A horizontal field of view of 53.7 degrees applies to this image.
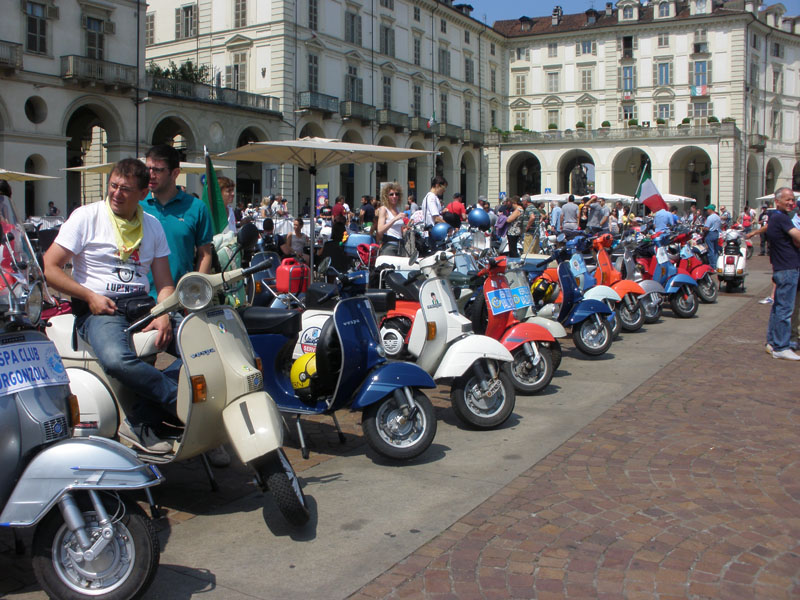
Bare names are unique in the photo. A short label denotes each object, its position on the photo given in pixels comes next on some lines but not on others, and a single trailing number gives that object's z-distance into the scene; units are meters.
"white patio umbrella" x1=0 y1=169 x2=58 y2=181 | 12.19
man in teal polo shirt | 4.88
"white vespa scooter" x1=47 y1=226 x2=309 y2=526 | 3.58
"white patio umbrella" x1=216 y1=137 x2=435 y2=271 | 9.28
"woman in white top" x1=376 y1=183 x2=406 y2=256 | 9.77
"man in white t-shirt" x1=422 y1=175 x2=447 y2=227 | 10.28
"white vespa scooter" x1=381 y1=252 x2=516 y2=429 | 5.47
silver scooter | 2.82
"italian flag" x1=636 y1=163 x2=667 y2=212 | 12.28
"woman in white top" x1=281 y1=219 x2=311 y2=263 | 12.05
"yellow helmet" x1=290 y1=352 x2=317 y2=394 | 4.95
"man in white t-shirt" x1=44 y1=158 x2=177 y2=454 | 3.80
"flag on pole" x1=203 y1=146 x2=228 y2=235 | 5.47
